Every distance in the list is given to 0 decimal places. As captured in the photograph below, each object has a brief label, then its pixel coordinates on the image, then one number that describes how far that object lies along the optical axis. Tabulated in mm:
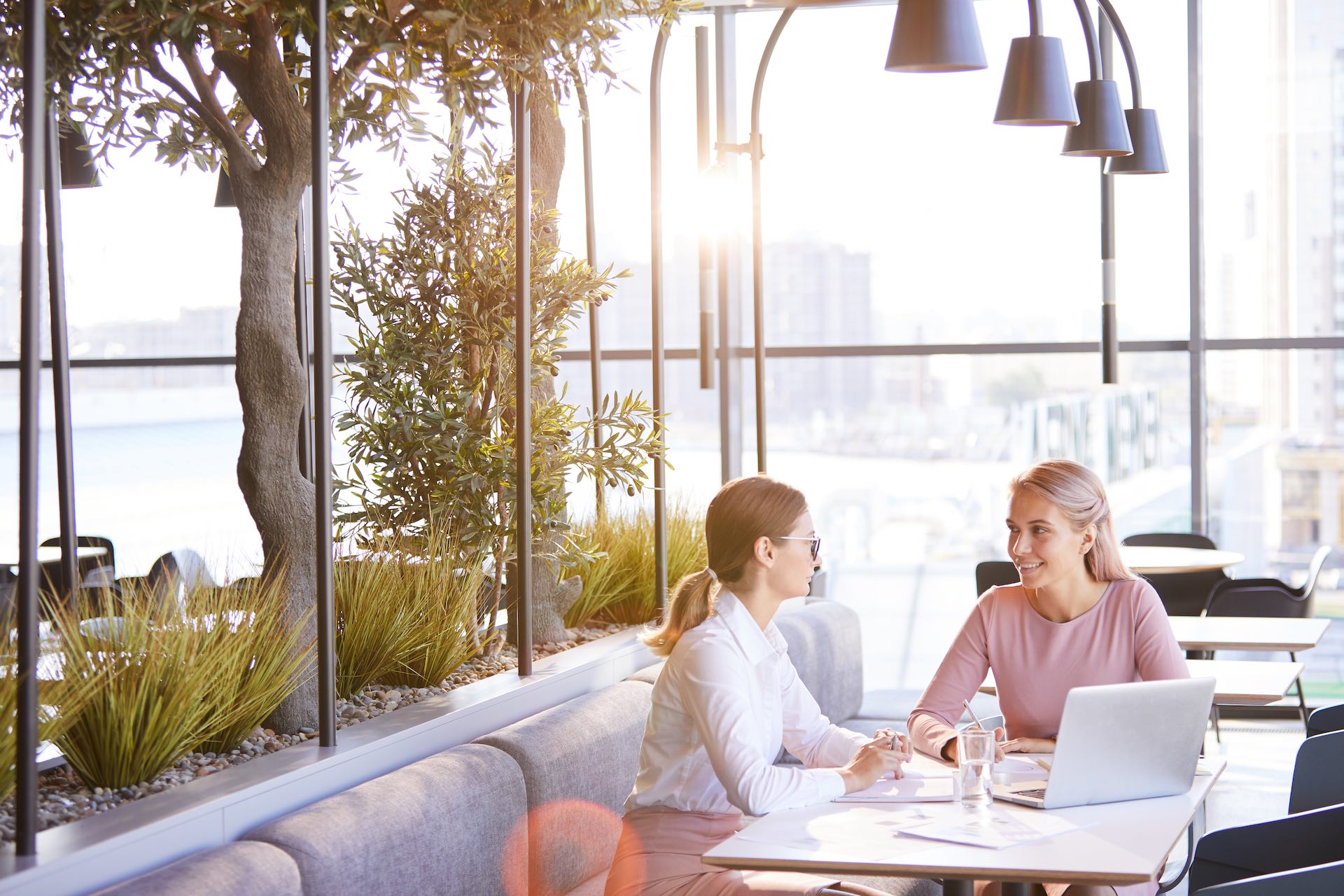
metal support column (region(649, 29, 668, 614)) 5020
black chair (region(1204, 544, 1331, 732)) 6426
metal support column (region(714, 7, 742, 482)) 8562
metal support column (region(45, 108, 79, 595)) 3564
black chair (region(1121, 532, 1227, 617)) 6906
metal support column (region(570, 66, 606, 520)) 5496
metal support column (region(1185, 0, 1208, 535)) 7820
